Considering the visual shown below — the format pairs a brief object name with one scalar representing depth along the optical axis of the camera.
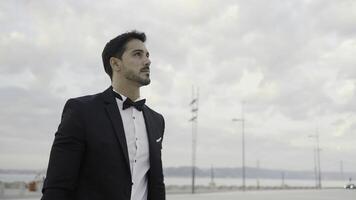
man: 2.81
